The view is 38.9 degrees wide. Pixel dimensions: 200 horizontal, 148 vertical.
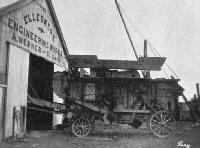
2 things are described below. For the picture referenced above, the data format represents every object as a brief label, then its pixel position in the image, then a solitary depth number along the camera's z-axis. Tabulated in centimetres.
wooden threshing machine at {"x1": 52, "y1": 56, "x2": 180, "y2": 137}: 1319
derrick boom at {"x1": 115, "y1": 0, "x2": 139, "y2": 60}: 1815
